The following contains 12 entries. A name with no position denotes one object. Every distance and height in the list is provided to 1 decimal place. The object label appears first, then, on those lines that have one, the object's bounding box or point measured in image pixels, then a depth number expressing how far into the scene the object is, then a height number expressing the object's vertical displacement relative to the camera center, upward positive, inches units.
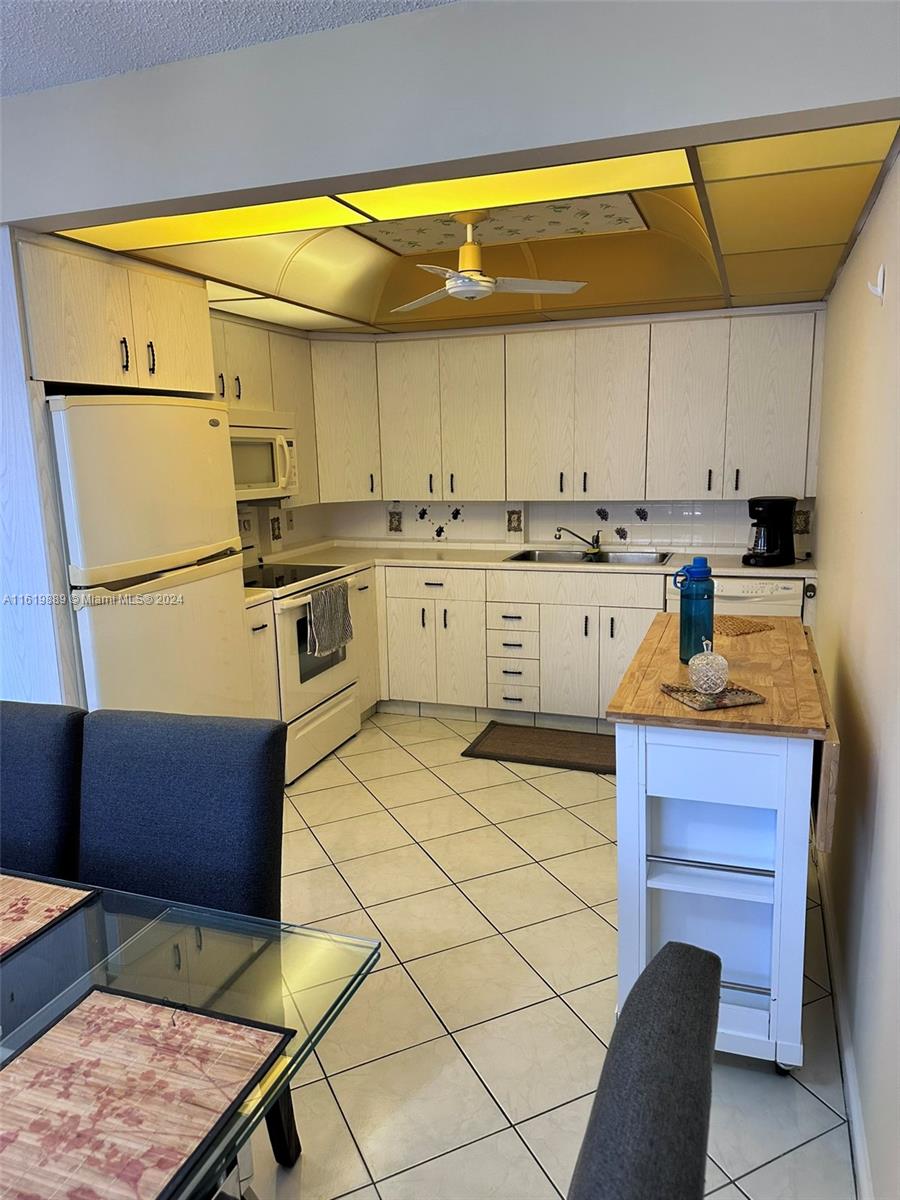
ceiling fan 107.7 +25.6
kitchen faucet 186.9 -17.6
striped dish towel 154.6 -30.2
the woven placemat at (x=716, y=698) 75.0 -23.1
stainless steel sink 177.6 -21.9
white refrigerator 102.0 -10.9
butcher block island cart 72.2 -36.7
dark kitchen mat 157.4 -59.3
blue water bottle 85.6 -16.1
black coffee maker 155.8 -14.4
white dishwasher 151.5 -26.9
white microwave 149.6 +1.9
